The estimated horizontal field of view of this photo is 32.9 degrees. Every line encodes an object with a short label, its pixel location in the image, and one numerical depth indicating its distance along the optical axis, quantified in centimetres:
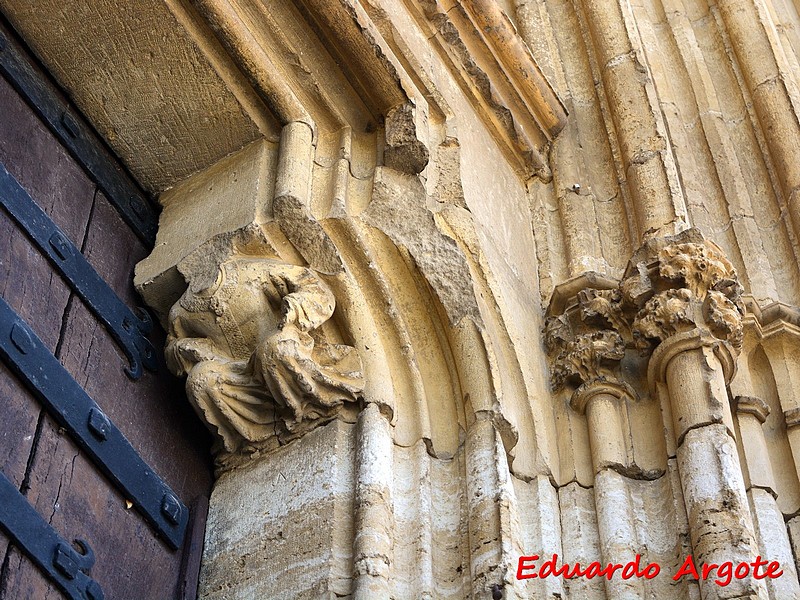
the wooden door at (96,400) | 237
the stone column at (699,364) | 250
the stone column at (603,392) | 261
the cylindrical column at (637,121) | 353
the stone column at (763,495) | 255
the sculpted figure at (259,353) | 262
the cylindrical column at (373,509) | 234
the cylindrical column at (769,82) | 375
